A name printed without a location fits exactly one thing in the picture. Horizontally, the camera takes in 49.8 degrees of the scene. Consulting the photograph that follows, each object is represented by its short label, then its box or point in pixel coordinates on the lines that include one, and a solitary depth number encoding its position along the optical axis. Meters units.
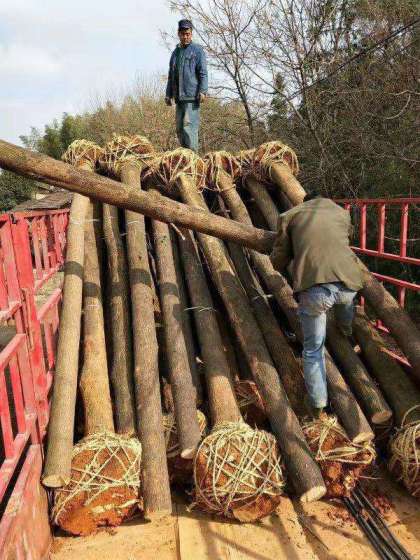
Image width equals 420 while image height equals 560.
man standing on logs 7.65
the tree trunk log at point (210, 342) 3.60
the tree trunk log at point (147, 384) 3.18
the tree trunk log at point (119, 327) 3.70
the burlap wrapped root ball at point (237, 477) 3.15
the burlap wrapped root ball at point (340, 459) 3.39
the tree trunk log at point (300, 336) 3.43
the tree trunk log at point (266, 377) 3.21
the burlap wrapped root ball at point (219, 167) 5.98
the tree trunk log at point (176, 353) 3.42
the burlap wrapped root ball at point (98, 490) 3.10
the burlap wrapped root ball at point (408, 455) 3.35
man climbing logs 3.57
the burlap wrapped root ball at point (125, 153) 6.02
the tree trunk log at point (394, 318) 3.78
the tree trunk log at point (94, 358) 3.61
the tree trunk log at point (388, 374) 3.60
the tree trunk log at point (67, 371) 3.10
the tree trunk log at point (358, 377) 3.58
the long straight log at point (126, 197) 3.69
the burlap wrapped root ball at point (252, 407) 3.90
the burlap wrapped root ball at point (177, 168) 5.65
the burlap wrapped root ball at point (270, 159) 5.80
